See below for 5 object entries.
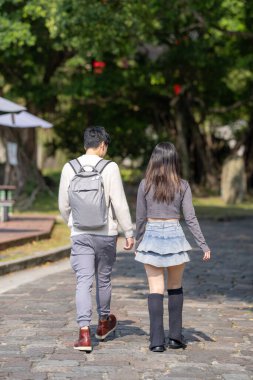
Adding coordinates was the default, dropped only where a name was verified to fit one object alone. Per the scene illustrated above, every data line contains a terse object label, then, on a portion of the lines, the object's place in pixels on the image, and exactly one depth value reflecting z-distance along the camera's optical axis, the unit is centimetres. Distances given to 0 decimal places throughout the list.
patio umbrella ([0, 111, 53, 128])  2222
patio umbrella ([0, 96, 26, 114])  1780
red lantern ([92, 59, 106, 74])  3016
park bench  2130
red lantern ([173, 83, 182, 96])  3394
